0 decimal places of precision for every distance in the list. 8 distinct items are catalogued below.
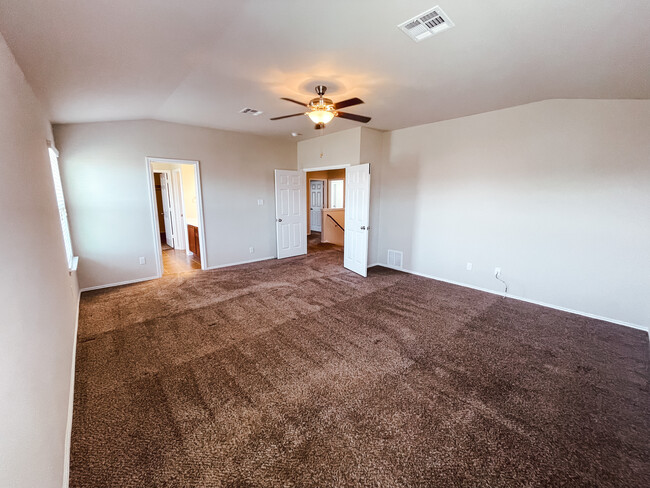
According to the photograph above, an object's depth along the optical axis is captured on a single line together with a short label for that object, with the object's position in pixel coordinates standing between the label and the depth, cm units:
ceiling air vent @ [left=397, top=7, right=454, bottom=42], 182
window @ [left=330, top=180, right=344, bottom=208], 1005
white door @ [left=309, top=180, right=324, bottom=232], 987
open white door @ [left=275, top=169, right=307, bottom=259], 616
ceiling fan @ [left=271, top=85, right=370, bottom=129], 289
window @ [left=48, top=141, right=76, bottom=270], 329
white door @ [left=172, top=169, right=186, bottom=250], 666
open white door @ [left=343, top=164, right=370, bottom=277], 490
